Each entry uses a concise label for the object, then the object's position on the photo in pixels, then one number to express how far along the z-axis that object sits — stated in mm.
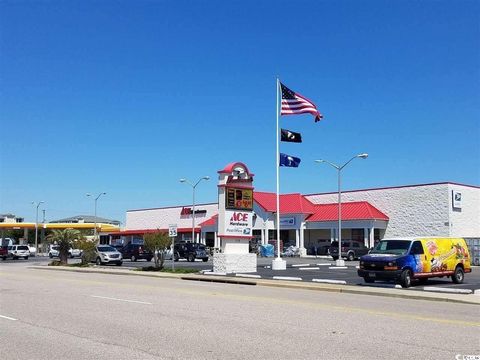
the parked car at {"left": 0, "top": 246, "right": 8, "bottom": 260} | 60500
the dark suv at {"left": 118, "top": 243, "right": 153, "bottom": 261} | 50719
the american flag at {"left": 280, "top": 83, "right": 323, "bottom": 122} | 32656
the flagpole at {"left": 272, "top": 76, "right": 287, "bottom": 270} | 33062
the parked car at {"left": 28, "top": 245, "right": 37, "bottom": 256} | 81312
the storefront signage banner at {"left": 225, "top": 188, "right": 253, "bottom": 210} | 31406
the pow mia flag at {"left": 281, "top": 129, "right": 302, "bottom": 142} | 33344
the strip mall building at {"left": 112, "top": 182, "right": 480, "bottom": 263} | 54625
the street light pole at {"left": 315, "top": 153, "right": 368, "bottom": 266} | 37531
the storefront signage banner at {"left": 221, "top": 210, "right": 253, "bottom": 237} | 31203
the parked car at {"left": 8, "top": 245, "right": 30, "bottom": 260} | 62375
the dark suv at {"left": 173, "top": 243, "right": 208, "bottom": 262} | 47469
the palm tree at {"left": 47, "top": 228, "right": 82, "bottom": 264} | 41500
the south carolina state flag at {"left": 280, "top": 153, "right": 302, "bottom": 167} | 33112
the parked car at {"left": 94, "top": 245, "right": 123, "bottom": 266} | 42438
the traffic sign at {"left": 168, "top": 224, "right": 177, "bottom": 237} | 30216
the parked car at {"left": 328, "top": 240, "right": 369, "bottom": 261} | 50062
